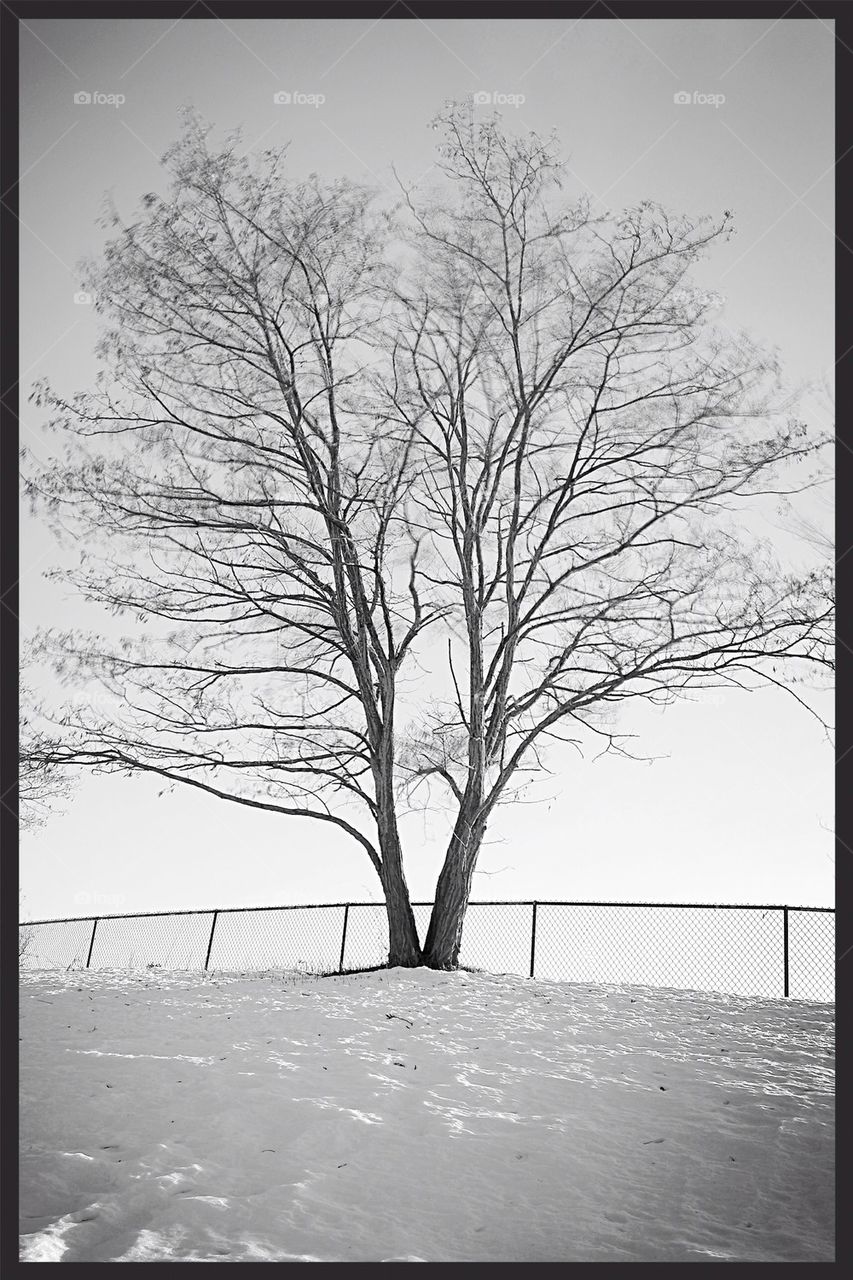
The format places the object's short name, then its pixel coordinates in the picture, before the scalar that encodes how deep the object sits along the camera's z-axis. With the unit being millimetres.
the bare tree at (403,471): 10391
